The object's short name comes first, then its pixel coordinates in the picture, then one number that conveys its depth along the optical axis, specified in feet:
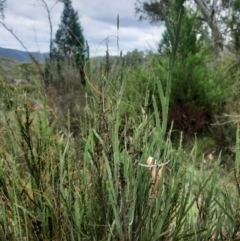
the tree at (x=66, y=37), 28.28
